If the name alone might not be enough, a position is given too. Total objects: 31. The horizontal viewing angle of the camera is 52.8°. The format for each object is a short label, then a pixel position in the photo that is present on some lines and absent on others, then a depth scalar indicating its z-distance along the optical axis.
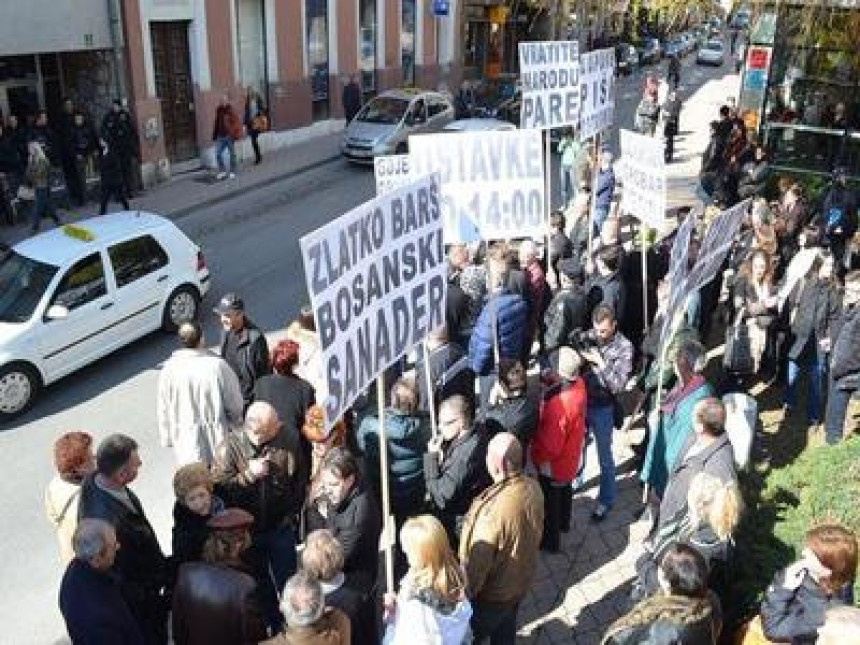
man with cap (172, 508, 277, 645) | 4.23
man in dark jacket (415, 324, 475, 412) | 6.73
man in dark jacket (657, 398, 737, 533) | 5.15
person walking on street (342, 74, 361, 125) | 23.66
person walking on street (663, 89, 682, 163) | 22.21
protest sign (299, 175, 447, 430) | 4.36
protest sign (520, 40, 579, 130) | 10.12
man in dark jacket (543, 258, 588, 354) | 7.55
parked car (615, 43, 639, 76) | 42.72
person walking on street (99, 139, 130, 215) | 15.57
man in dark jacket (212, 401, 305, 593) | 5.14
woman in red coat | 6.04
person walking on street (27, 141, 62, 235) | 14.29
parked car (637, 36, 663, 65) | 47.56
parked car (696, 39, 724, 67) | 51.00
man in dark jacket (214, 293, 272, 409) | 7.15
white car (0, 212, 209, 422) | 8.69
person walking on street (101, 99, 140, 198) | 15.90
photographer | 6.75
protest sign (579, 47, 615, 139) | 11.27
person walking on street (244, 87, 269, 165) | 20.06
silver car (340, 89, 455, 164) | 19.91
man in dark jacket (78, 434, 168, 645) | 4.74
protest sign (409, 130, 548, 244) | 7.23
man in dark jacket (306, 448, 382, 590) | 4.77
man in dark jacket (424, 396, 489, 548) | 5.24
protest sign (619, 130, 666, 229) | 8.48
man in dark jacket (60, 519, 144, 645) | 4.13
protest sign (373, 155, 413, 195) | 8.73
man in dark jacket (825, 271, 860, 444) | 7.06
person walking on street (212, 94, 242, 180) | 18.41
